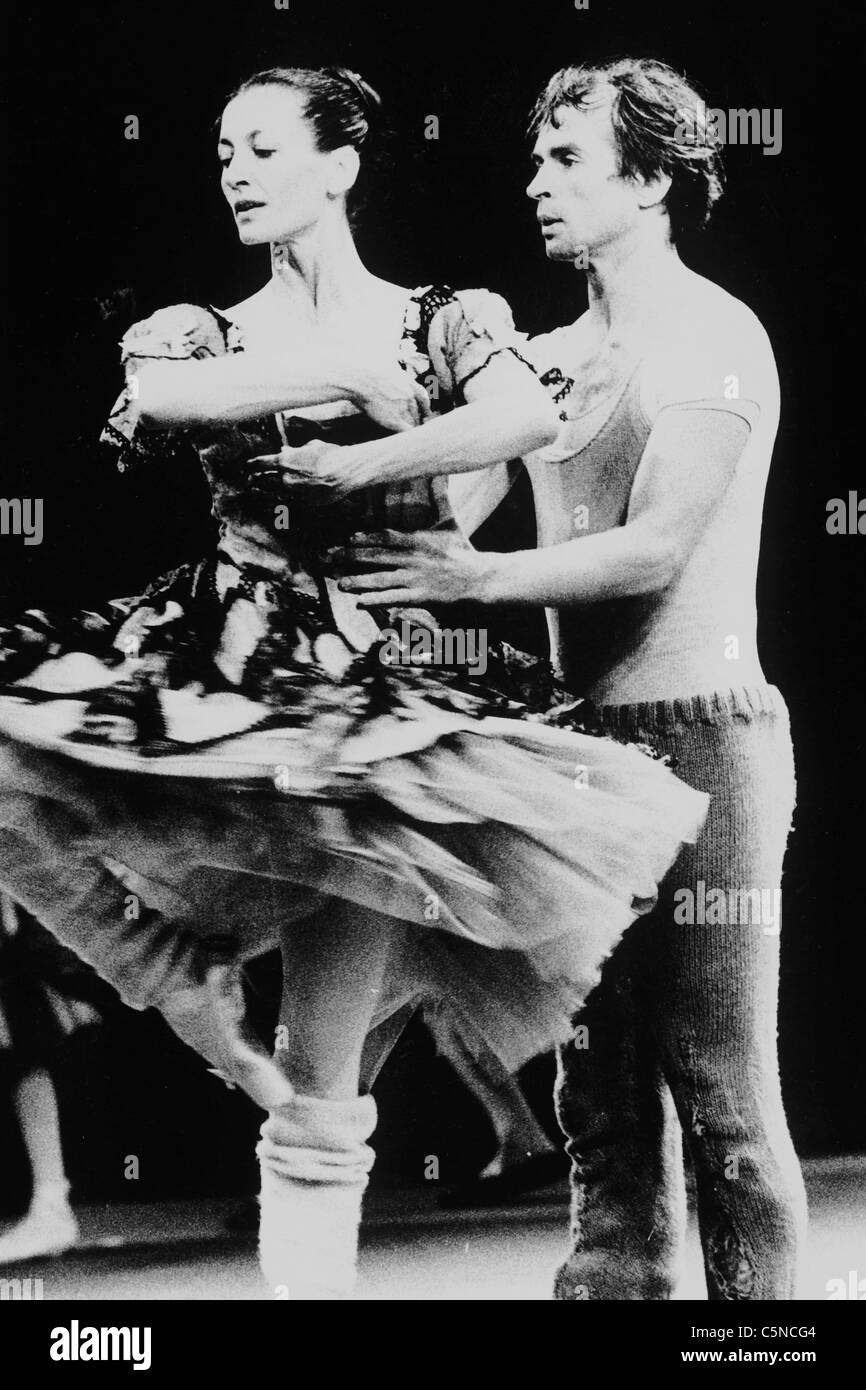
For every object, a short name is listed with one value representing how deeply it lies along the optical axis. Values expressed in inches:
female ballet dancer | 190.9
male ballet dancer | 195.2
